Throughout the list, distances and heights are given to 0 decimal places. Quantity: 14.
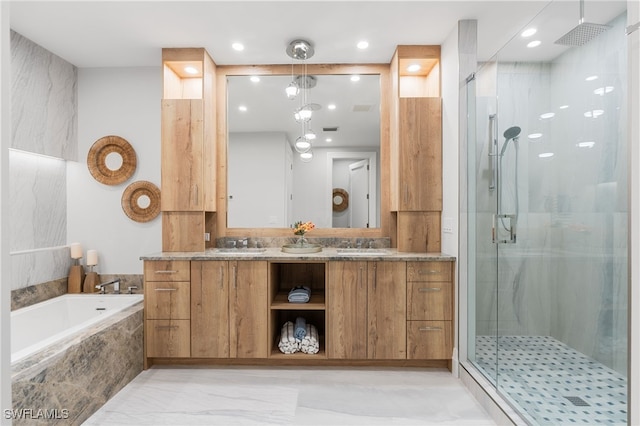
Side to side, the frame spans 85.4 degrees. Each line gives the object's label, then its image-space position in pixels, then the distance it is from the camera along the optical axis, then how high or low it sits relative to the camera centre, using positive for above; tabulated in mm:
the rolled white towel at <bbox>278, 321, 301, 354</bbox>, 2742 -1067
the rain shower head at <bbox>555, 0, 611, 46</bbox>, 1611 +862
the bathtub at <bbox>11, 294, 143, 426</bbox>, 1715 -883
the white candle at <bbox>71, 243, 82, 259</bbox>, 3205 -385
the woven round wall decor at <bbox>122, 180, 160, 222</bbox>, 3314 +71
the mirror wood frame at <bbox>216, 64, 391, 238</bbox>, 3229 +625
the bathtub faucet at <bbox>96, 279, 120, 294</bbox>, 3136 -699
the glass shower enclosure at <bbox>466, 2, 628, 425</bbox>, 1562 -88
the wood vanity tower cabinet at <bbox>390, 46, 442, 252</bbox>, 2914 +381
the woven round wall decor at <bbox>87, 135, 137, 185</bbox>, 3303 +489
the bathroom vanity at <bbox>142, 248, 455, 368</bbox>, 2668 -758
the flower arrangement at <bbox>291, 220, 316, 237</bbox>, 3115 -166
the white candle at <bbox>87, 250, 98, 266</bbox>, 3217 -450
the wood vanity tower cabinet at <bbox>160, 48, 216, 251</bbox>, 2990 +417
